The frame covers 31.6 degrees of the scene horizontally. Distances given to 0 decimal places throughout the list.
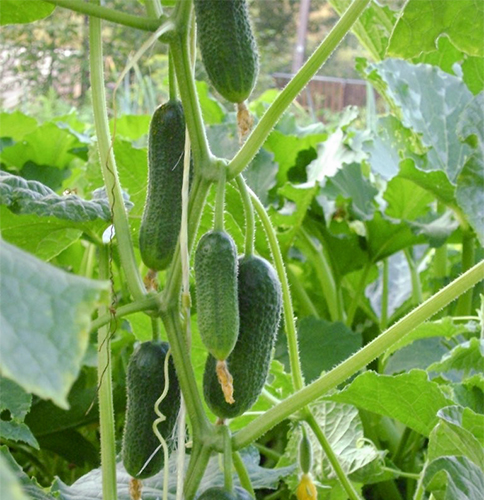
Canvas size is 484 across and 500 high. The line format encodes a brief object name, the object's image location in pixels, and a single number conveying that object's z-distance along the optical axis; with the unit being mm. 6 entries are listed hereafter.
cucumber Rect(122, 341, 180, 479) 884
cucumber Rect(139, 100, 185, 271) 859
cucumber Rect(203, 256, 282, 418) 827
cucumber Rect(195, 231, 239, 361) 744
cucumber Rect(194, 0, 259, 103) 786
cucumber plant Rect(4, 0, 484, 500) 794
